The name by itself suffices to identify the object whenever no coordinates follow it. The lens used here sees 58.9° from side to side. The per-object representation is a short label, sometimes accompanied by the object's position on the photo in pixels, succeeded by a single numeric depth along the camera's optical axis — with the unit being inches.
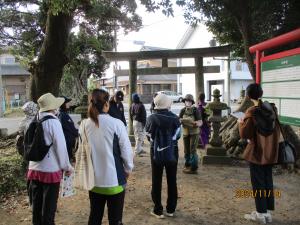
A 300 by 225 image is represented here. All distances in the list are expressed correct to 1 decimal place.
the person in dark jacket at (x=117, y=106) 214.9
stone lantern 251.3
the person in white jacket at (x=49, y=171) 112.2
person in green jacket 215.4
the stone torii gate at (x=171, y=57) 337.5
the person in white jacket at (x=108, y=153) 100.4
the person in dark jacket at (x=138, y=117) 277.0
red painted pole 185.8
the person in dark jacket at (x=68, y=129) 157.0
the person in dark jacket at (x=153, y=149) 141.9
